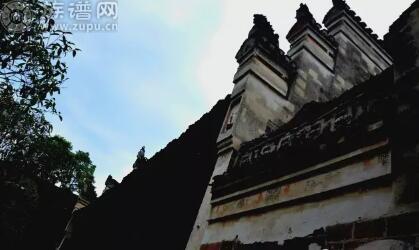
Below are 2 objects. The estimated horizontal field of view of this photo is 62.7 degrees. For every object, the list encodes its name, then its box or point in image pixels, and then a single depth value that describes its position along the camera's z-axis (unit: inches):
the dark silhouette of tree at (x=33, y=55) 244.5
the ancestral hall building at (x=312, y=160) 115.2
